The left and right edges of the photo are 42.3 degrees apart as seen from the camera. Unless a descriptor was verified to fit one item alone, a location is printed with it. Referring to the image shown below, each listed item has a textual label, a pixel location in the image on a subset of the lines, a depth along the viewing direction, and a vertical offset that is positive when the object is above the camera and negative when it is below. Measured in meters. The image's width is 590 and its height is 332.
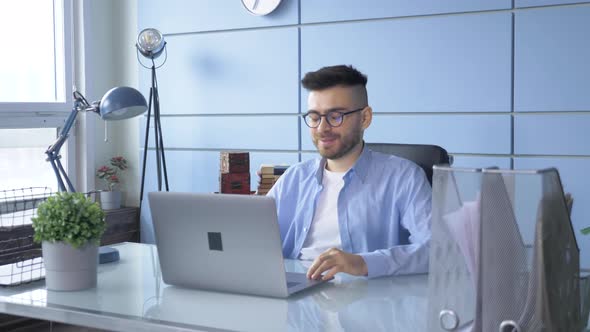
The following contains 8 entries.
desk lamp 2.42 +0.12
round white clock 4.48 +0.80
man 2.46 -0.16
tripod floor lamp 4.62 +0.33
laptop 1.78 -0.25
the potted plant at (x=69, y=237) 1.85 -0.23
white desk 1.60 -0.38
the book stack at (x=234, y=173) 4.37 -0.18
